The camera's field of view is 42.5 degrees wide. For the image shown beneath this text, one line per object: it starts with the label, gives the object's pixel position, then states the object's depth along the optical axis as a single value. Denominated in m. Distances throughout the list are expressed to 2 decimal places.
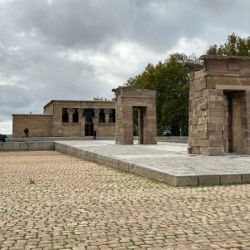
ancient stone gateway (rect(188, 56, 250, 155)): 12.23
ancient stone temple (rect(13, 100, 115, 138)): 41.95
